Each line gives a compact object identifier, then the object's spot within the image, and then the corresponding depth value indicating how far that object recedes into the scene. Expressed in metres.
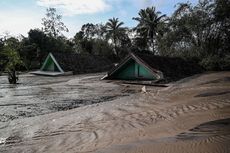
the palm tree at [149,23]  30.32
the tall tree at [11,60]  15.29
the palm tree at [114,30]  34.05
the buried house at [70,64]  21.30
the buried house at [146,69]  14.05
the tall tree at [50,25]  36.17
